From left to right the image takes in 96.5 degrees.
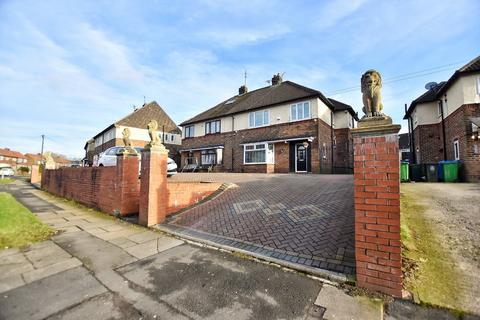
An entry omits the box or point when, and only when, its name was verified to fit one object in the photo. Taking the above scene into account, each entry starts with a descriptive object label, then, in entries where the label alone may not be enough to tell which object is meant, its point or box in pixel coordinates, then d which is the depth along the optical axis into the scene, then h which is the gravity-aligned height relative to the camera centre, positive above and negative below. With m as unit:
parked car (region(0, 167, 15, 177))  32.06 -0.50
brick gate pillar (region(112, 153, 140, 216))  6.20 -0.43
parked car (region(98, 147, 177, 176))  10.25 +0.52
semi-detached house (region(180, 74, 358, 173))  15.86 +3.10
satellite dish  18.66 +7.48
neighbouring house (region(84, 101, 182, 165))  27.36 +5.47
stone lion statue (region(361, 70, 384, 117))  2.96 +1.09
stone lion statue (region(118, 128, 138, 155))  6.21 +0.75
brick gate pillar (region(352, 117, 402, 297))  2.44 -0.43
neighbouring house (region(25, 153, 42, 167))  75.56 +4.56
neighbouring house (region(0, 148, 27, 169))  65.00 +3.95
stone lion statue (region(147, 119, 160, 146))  5.59 +0.97
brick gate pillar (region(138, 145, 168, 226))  5.43 -0.42
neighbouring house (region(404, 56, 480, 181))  10.87 +3.03
